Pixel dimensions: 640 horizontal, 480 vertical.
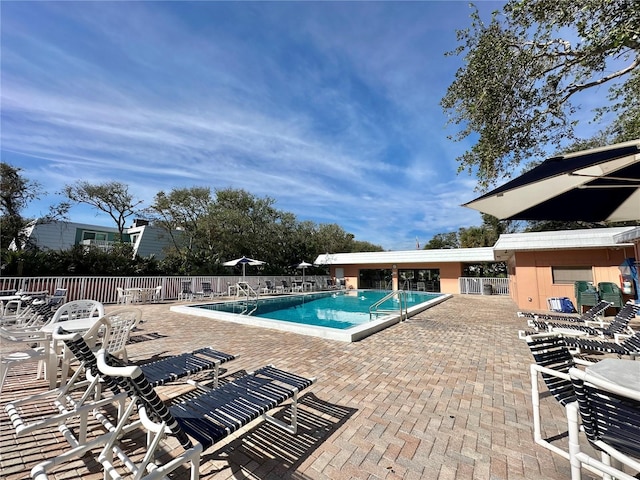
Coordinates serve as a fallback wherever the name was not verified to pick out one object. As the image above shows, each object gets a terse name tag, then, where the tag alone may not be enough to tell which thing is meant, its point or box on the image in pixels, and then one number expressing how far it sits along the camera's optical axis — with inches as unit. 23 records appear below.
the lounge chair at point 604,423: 57.6
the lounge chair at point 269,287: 728.5
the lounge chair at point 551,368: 85.3
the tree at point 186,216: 761.6
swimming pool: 251.3
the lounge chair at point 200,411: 59.4
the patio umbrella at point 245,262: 568.2
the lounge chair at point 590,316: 238.5
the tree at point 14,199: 563.5
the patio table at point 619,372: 63.6
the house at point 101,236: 793.6
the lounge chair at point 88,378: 79.5
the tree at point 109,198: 720.8
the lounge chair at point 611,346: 133.3
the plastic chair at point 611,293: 333.1
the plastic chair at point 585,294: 338.3
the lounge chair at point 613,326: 181.9
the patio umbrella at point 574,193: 84.5
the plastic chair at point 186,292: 547.5
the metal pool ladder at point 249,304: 438.0
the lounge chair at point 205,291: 580.9
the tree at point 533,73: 195.3
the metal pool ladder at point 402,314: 323.2
